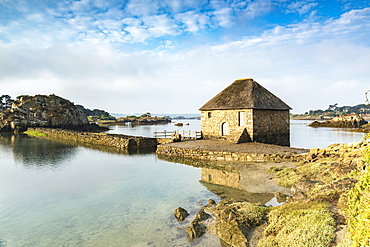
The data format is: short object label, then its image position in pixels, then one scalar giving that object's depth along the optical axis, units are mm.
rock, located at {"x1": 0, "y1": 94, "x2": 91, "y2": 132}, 61438
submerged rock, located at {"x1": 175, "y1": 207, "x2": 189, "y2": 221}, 9531
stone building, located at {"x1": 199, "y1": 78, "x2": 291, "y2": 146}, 24250
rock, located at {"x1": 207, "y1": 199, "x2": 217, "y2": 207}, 10838
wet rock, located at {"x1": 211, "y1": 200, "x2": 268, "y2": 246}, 7680
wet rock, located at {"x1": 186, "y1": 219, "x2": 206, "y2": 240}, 8133
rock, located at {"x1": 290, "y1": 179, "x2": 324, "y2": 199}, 10281
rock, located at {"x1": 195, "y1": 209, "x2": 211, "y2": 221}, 9248
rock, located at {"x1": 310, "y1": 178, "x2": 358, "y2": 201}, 8664
